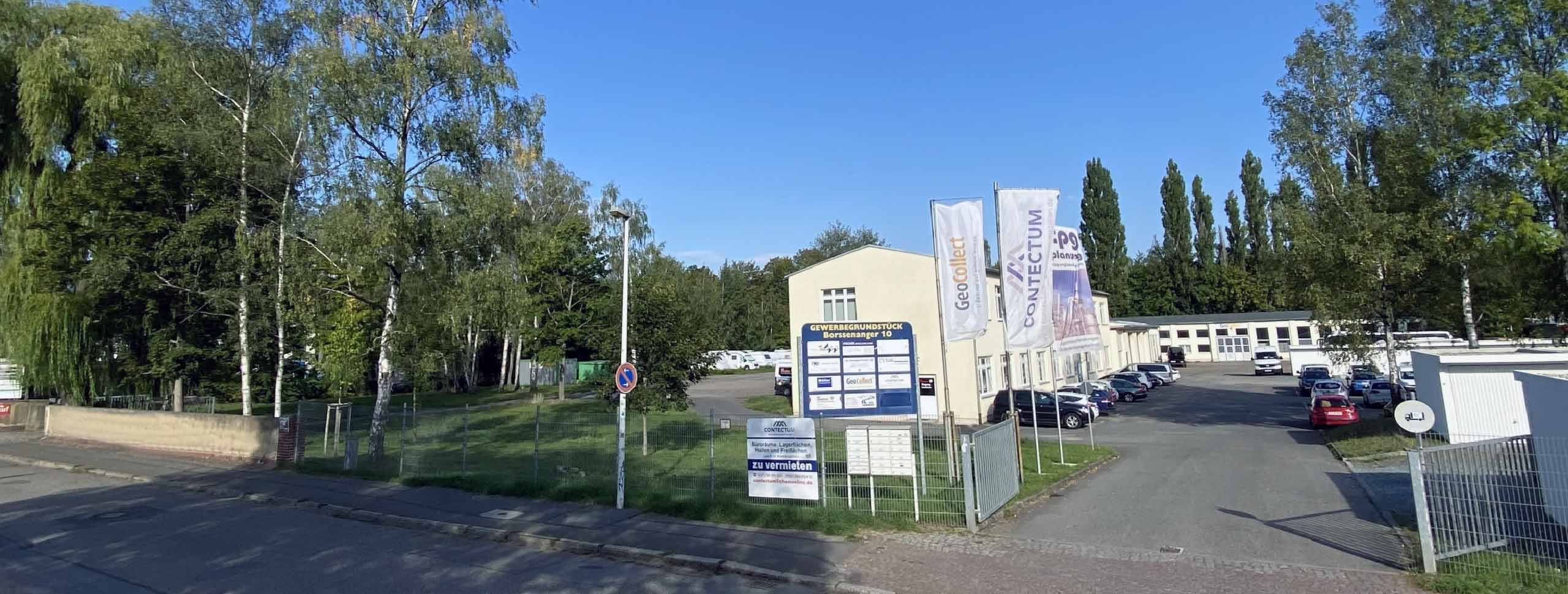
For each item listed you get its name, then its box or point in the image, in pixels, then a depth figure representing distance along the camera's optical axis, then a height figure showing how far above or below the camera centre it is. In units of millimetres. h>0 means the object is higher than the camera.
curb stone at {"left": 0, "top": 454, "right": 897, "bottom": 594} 8992 -2275
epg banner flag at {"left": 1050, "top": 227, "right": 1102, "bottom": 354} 17094 +1466
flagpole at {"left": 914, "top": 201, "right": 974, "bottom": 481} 12892 +1064
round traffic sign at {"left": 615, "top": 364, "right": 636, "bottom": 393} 13070 +17
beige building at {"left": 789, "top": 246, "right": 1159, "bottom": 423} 31828 +2745
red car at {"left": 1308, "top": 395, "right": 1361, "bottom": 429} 25656 -1961
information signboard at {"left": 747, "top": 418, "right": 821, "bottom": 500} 11945 -1331
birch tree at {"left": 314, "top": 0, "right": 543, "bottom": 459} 18938 +7255
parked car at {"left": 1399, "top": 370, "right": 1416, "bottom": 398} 28234 -1403
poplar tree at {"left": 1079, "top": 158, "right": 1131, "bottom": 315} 75812 +12325
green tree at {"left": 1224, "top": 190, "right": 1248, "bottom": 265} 79312 +12741
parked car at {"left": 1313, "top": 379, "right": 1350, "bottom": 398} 26844 -1264
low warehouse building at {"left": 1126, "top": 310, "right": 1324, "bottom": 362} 68000 +2115
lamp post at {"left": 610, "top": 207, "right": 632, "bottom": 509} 12906 -933
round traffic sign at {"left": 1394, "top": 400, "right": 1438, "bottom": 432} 11195 -960
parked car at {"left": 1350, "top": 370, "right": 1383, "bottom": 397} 34741 -1371
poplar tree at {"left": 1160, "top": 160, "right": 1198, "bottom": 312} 78000 +12513
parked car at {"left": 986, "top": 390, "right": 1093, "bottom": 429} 28781 -1785
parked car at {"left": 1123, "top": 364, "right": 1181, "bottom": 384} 49906 -793
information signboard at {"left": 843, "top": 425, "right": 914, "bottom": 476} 11789 -1245
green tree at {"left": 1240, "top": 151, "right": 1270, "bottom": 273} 75250 +15747
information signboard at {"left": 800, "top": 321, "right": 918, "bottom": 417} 12742 +13
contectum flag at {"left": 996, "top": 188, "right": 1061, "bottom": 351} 15070 +2211
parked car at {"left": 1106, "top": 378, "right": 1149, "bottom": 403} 40344 -1596
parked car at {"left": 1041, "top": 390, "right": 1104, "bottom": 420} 29219 -1363
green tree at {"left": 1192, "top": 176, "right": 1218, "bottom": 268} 78625 +13698
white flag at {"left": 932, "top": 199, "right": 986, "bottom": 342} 13539 +1761
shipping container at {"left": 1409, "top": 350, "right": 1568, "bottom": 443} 18234 -1137
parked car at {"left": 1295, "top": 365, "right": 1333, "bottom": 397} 40688 -1295
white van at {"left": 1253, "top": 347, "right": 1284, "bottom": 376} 55562 -538
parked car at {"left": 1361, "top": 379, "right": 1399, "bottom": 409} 30406 -1729
